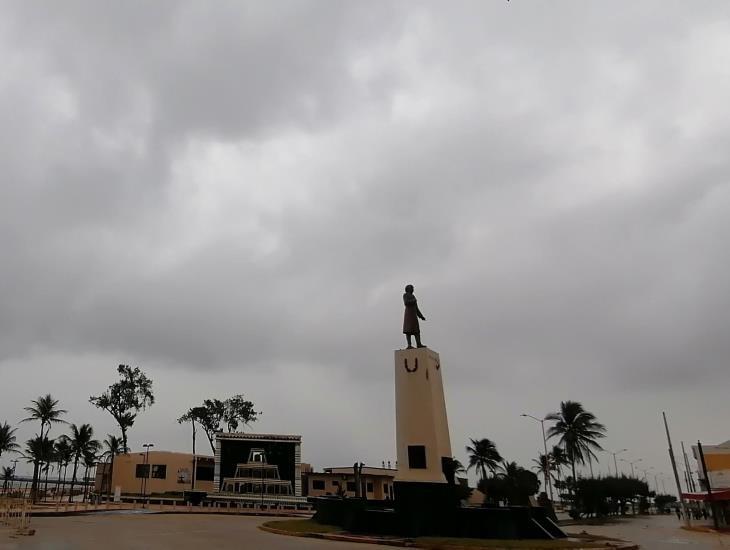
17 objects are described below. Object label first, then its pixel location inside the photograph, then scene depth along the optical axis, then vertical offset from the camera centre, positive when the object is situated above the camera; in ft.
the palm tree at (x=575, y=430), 179.93 +10.19
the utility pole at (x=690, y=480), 233.04 -8.55
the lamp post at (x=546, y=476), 163.82 -3.03
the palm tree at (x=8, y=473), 286.13 +7.09
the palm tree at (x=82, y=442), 226.99 +16.34
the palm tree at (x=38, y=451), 211.00 +13.67
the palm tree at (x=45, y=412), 209.67 +25.75
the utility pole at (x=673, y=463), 158.40 -0.90
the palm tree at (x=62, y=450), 251.60 +14.73
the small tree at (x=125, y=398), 223.10 +31.52
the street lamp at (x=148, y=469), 208.30 +4.52
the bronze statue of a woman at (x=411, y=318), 86.33 +22.09
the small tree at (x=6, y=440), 225.35 +17.85
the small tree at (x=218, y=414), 251.60 +26.89
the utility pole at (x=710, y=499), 108.47 -7.86
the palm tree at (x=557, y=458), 227.94 +2.46
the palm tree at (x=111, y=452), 208.23 +11.49
